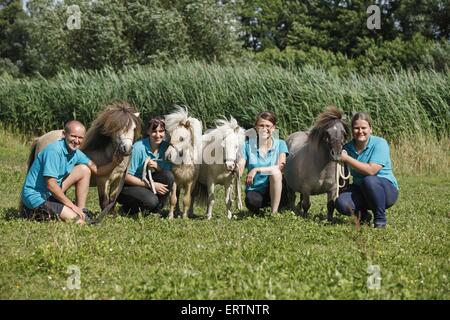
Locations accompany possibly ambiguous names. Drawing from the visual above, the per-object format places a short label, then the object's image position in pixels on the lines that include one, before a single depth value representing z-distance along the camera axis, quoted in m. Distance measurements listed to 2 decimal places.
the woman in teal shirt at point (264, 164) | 8.67
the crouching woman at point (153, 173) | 8.79
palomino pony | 8.59
